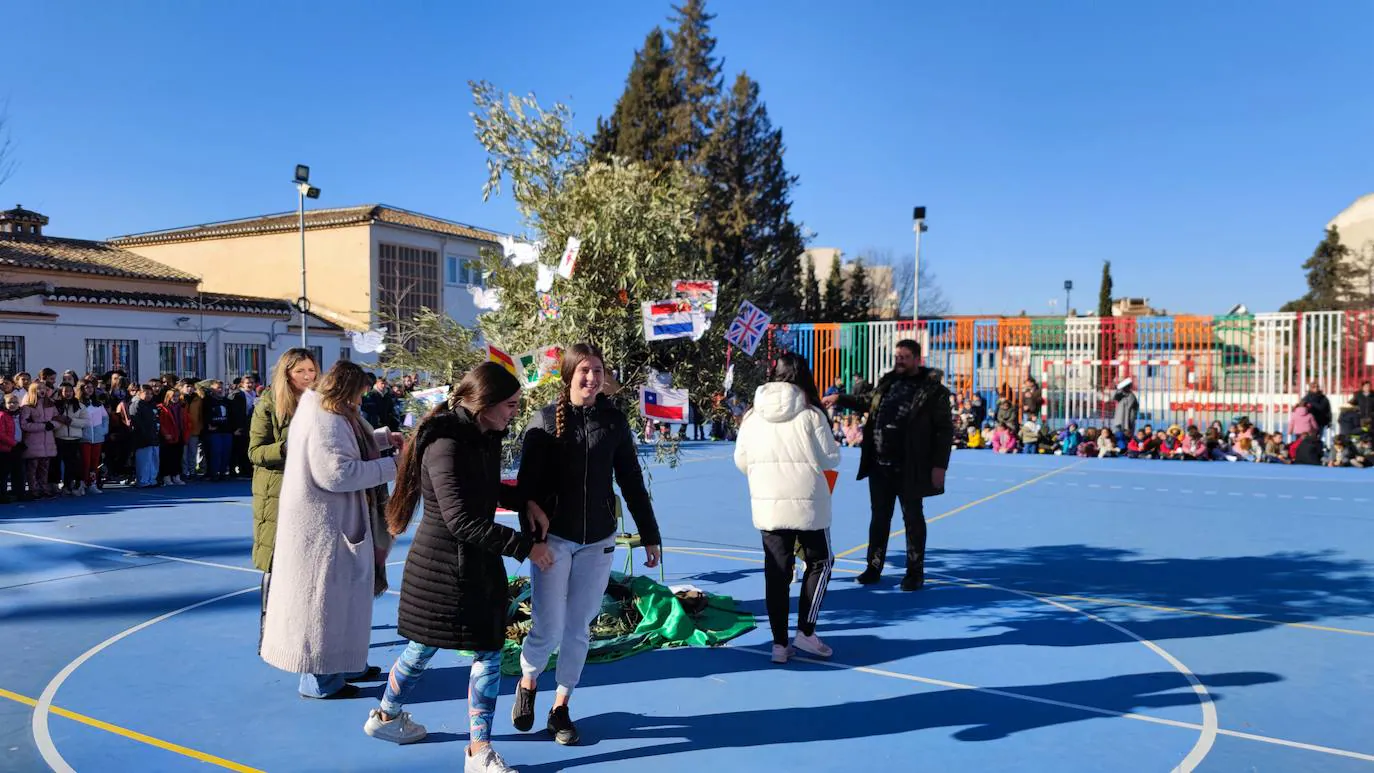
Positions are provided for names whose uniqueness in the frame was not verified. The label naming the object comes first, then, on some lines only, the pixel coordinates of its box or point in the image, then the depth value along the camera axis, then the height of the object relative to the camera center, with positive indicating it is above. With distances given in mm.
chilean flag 6031 -120
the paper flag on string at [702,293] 6031 +586
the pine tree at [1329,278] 44312 +5210
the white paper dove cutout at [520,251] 6316 +898
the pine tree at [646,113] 37312 +10844
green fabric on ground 5809 -1593
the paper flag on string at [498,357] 5715 +171
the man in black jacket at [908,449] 7551 -511
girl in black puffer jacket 3908 -653
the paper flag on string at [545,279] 6094 +682
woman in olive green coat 5301 -297
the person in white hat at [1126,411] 19922 -550
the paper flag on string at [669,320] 6035 +415
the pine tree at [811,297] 44406 +4192
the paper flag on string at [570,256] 5969 +813
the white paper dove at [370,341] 6625 +313
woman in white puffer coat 5512 -574
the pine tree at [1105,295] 60656 +5788
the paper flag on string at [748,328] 6430 +388
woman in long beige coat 4512 -748
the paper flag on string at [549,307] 6199 +512
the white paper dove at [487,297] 6469 +602
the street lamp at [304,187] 21391 +4518
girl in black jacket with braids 4469 -622
